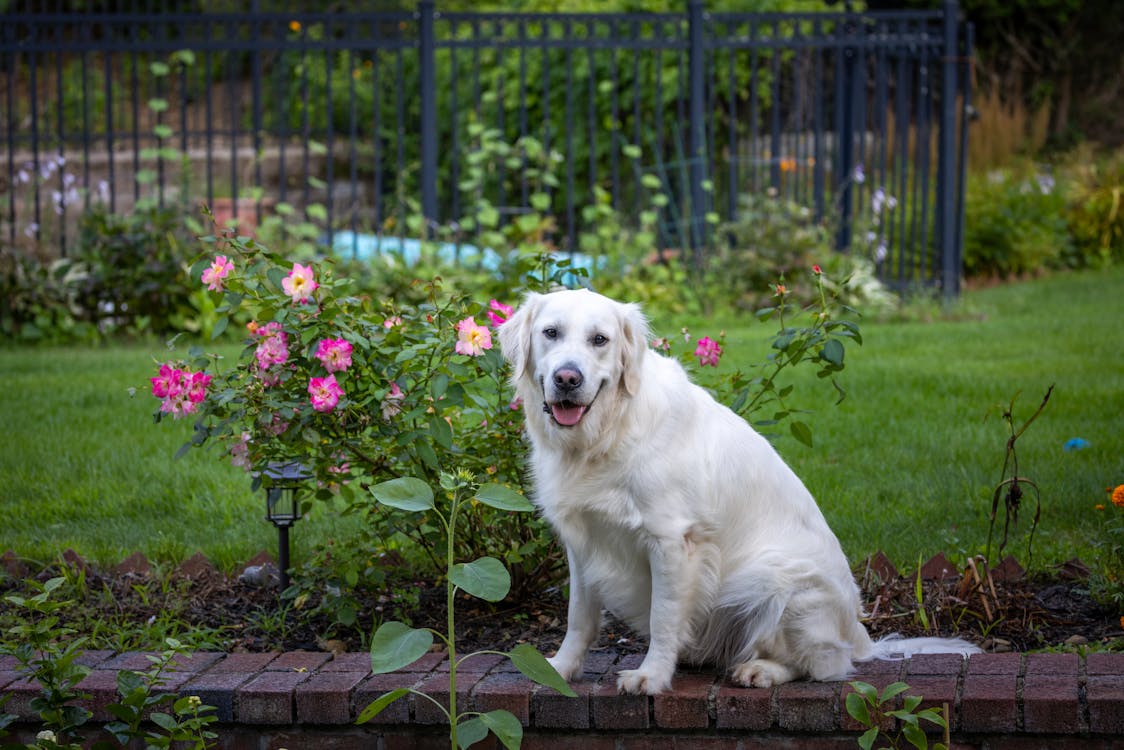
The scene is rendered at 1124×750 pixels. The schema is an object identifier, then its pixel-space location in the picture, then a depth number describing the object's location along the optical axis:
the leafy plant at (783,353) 3.58
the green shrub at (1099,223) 12.57
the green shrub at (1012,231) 11.70
